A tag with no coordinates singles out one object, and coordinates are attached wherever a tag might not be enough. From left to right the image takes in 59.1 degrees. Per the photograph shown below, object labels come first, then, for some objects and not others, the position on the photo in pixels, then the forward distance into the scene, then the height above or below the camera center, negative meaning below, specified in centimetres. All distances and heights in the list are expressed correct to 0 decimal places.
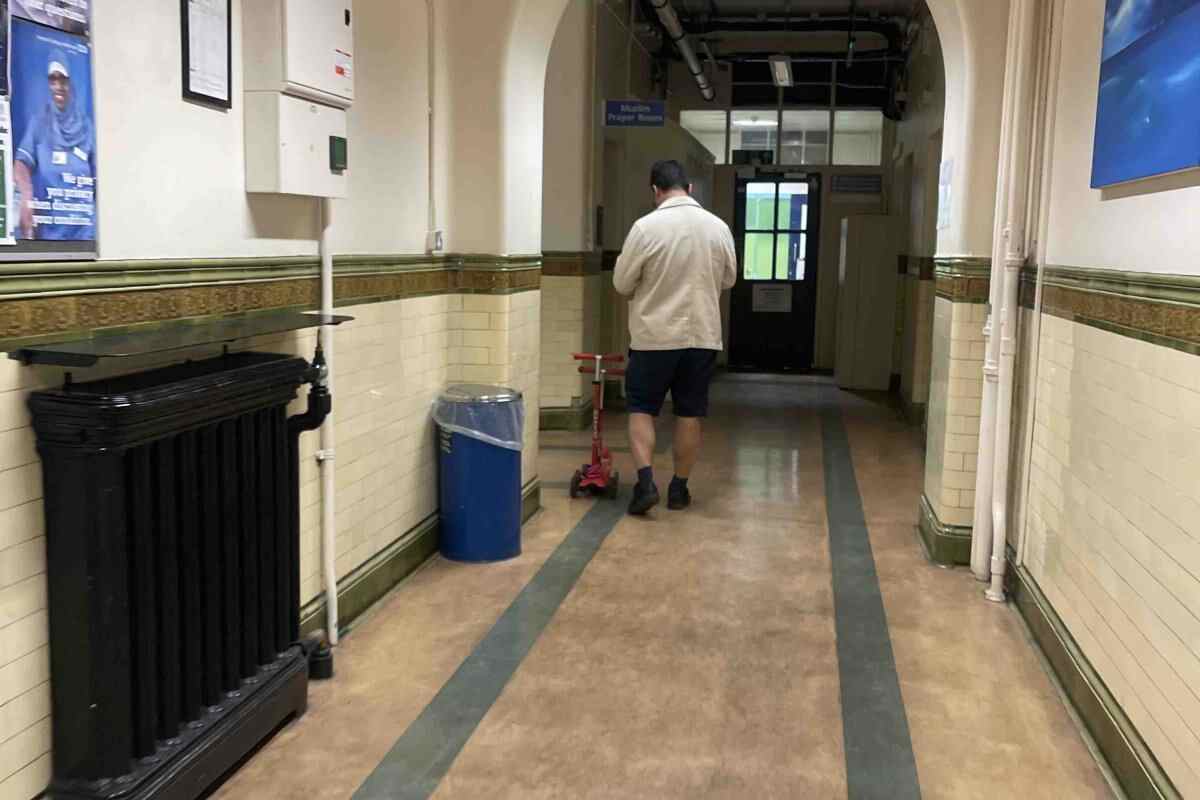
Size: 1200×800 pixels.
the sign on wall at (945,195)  473 +40
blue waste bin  439 -82
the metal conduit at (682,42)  898 +219
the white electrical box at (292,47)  286 +61
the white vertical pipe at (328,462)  339 -63
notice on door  1195 -24
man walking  523 -16
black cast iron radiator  217 -69
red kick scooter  573 -107
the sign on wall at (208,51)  263 +55
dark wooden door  1177 +4
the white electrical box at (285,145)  290 +34
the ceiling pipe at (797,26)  1059 +263
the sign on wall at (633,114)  756 +115
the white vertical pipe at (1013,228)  400 +21
